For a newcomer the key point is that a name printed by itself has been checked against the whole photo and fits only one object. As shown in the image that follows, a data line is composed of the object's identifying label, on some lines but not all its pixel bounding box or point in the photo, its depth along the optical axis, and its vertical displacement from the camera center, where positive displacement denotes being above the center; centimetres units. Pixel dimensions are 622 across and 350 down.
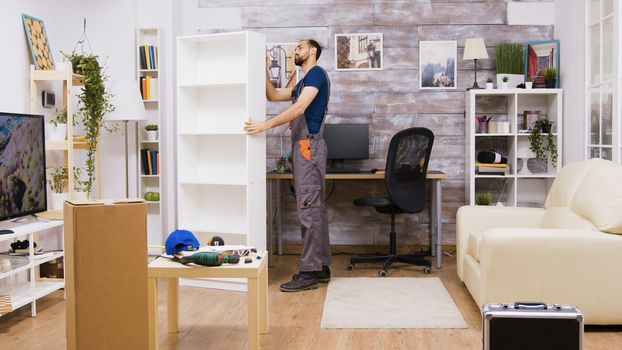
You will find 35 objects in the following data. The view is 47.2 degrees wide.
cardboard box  282 -50
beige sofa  367 -59
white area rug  404 -97
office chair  545 -20
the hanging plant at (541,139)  604 +9
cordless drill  327 -50
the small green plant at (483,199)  604 -42
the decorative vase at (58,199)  501 -33
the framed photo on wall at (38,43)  495 +78
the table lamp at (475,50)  605 +85
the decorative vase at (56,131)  504 +15
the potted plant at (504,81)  610 +59
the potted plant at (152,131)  627 +17
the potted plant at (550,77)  601 +61
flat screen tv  420 -8
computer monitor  626 +8
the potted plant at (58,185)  502 -24
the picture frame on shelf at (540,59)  609 +78
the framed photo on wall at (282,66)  650 +77
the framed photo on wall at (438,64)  638 +76
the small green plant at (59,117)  512 +26
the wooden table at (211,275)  320 -57
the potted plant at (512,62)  618 +76
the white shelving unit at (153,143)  627 +7
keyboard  604 -18
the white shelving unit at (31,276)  413 -77
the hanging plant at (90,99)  539 +41
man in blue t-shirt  494 -6
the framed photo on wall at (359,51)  644 +90
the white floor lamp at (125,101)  572 +41
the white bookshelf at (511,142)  607 +7
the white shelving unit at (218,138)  506 +9
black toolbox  272 -69
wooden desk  577 -47
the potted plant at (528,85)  602 +54
